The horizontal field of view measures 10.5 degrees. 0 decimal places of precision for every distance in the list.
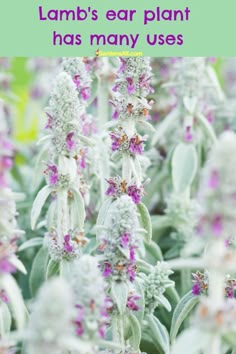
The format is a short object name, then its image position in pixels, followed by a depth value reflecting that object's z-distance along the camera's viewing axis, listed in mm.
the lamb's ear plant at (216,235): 787
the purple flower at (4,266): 824
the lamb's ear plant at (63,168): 980
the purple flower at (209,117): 1300
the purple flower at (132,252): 928
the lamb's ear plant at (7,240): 815
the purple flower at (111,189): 1001
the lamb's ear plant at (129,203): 935
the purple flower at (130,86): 996
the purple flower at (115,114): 1017
